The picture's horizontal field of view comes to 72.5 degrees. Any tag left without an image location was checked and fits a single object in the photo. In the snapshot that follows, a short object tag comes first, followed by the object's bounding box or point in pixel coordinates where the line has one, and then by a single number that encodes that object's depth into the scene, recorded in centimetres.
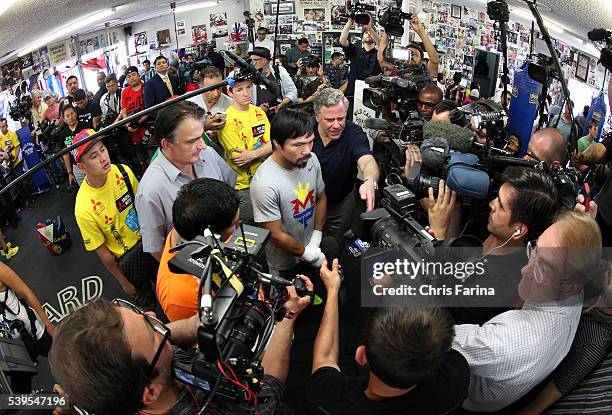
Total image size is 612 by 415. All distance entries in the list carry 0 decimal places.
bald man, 211
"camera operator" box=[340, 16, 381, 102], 511
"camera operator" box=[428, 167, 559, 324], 150
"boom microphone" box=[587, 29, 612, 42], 213
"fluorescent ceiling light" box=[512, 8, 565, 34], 376
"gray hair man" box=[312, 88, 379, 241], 244
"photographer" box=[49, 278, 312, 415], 96
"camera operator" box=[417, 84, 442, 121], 291
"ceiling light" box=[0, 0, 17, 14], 239
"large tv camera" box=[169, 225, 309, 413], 100
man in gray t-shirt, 203
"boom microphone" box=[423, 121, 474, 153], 211
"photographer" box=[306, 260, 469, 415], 104
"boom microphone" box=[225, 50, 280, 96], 173
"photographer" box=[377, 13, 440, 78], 390
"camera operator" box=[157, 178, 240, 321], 148
